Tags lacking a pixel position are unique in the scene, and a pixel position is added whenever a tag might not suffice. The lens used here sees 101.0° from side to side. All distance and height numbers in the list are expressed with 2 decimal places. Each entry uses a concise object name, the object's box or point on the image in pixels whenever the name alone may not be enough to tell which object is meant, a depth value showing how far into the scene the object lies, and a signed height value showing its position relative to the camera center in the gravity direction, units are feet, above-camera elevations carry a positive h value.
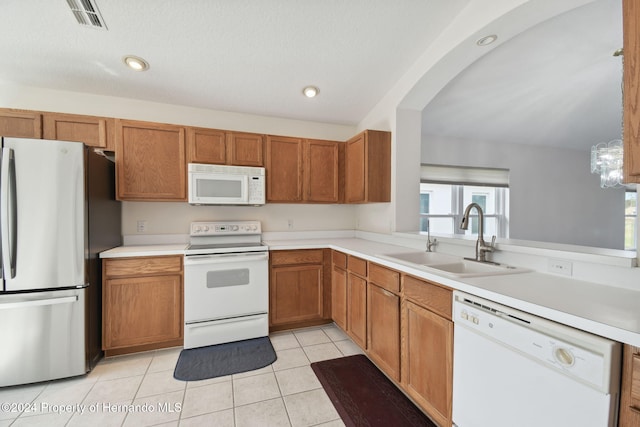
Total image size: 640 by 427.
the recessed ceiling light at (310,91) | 9.15 +4.19
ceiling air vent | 5.76 +4.48
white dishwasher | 2.67 -1.94
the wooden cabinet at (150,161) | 8.25 +1.55
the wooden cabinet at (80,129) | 7.85 +2.46
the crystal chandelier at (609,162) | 8.42 +1.61
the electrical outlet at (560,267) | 4.42 -0.96
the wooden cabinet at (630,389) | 2.54 -1.75
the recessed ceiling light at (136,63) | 7.32 +4.18
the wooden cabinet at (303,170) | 9.87 +1.55
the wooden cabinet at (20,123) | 7.56 +2.50
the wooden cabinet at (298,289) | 8.94 -2.76
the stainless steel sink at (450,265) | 4.84 -1.18
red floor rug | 5.29 -4.20
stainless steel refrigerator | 6.10 -1.23
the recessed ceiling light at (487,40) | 6.10 +4.02
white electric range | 7.96 -2.62
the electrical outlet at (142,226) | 9.23 -0.58
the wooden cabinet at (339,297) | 8.39 -2.89
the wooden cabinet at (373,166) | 9.13 +1.54
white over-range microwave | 8.68 +0.86
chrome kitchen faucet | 5.55 -0.75
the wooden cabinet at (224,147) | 8.94 +2.20
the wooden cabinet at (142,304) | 7.39 -2.73
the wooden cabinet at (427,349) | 4.52 -2.62
